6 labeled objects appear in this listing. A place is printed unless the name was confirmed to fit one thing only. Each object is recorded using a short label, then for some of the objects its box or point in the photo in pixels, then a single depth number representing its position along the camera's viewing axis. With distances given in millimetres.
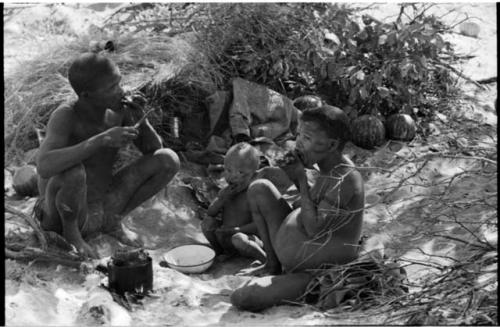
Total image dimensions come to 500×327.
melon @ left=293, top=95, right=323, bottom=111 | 6422
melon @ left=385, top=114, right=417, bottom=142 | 6504
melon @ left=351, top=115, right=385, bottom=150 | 6391
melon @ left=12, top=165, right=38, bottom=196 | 5383
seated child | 4742
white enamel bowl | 4629
